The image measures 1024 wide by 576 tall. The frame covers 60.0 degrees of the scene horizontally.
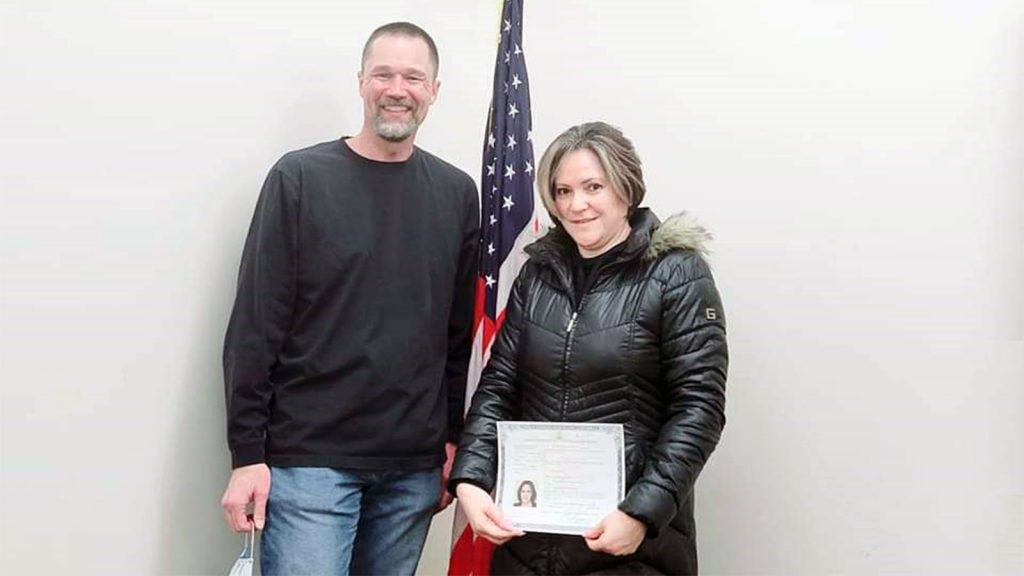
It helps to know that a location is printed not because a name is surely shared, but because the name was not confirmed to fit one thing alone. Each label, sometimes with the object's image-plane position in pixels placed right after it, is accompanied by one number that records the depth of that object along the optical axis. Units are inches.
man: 74.0
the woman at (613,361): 64.6
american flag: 85.2
